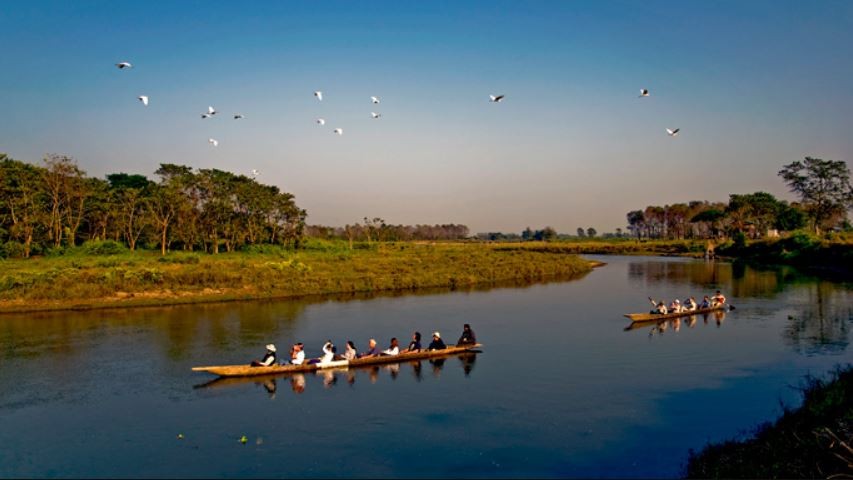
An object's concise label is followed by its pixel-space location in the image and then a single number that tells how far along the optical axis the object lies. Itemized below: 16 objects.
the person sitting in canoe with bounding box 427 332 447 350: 25.09
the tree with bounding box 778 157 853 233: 86.81
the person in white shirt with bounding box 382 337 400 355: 24.03
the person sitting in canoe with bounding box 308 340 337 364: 22.77
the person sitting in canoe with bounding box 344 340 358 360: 23.33
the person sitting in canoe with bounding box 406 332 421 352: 24.75
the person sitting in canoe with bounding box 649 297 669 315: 33.41
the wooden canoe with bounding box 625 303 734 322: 32.81
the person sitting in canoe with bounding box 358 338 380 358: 23.88
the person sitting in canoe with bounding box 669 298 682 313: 34.19
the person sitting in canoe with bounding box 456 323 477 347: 25.91
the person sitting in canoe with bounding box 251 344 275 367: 21.80
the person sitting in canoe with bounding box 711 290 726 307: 36.65
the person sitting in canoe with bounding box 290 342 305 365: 22.42
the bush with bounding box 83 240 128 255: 55.84
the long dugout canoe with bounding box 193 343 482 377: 21.38
